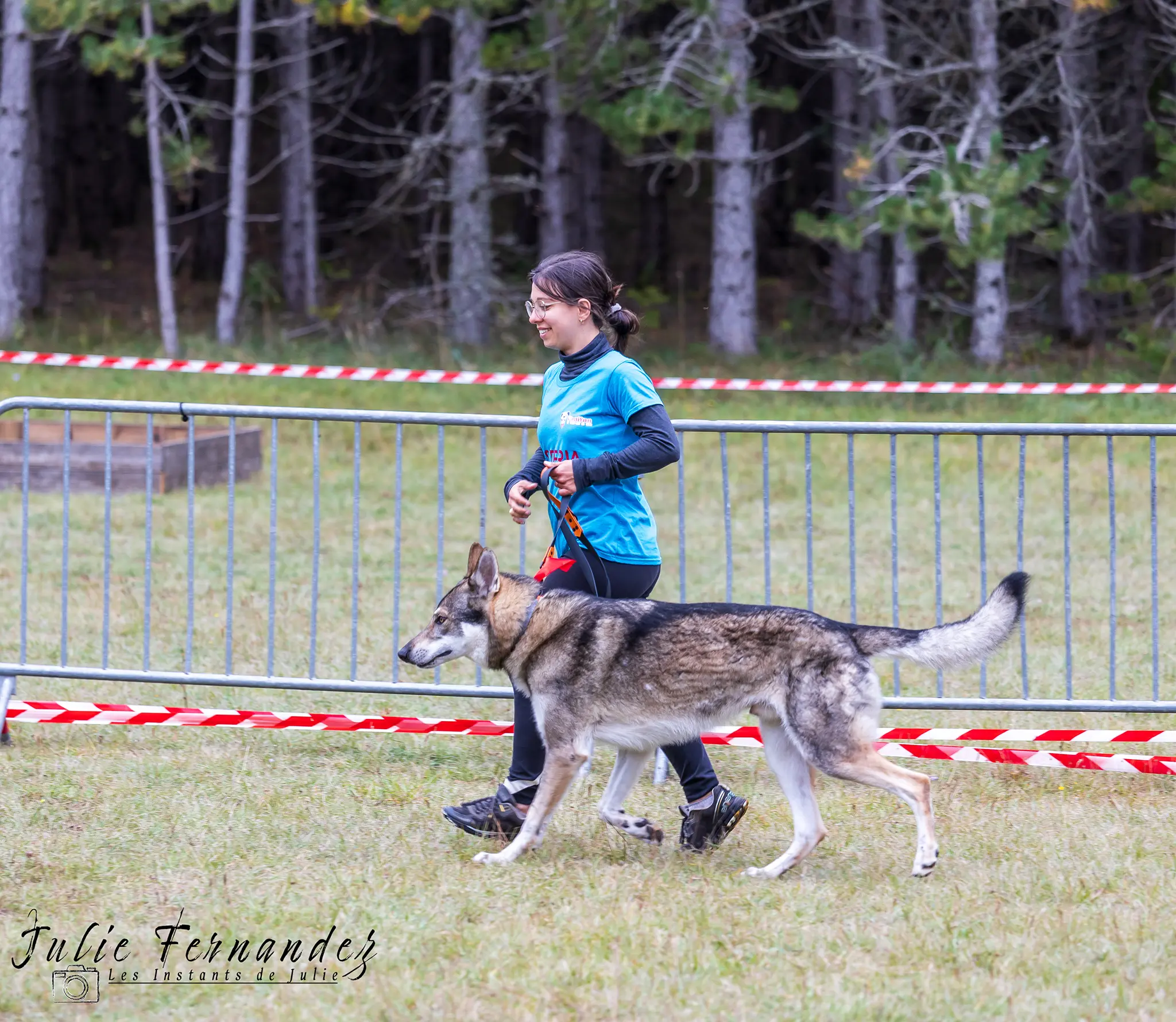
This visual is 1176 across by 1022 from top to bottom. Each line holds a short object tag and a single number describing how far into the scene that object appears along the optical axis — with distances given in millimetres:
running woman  10000
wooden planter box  25156
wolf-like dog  9852
